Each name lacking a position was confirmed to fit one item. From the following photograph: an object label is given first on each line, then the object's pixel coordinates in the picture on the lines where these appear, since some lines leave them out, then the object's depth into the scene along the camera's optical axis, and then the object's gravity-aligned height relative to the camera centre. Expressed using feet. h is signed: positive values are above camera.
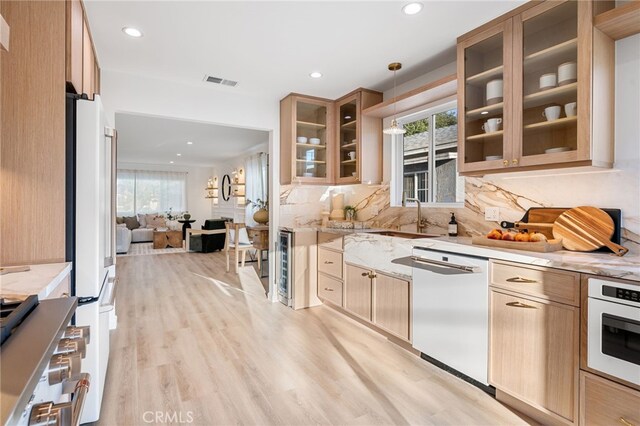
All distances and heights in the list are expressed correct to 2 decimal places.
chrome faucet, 10.63 -0.26
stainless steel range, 1.90 -1.02
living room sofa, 31.00 -1.25
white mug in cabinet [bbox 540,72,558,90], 6.76 +2.76
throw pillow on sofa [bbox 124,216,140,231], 31.35 -1.01
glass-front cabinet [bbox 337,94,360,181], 12.38 +2.92
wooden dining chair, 19.03 -1.59
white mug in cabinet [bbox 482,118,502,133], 7.72 +2.11
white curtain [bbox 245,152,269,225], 24.48 +2.49
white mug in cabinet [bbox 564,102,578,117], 6.40 +2.07
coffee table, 28.07 -2.39
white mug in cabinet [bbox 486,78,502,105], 7.65 +2.88
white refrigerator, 5.63 -0.13
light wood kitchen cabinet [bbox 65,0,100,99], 5.75 +3.23
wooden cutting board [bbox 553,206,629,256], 6.47 -0.30
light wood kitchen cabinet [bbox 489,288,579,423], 5.43 -2.48
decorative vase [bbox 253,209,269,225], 17.66 -0.26
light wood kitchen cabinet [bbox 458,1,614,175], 6.23 +2.60
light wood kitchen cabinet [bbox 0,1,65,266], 5.24 +1.27
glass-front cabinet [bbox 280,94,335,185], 12.89 +2.95
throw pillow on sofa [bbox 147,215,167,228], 33.12 -1.05
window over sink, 10.18 +1.85
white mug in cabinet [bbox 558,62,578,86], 6.43 +2.80
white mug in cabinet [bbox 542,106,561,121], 6.72 +2.09
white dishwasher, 6.78 -2.19
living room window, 34.17 +2.15
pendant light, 9.44 +4.50
